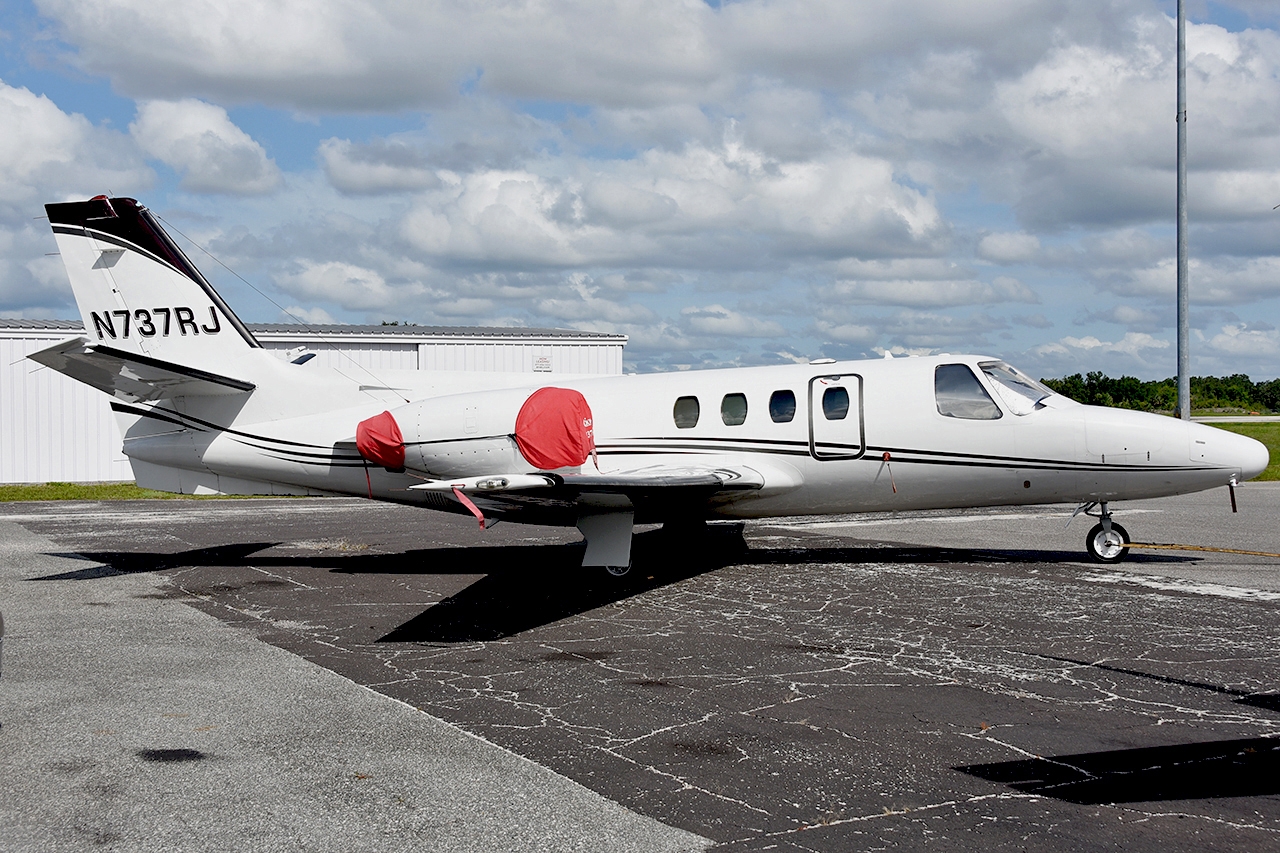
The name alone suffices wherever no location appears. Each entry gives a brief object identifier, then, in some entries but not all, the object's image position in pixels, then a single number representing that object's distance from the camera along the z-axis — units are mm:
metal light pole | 26375
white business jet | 13297
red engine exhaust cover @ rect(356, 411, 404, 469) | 14312
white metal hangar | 31859
